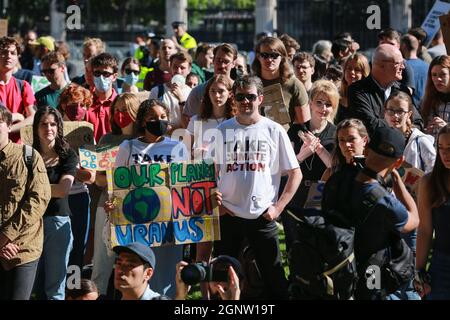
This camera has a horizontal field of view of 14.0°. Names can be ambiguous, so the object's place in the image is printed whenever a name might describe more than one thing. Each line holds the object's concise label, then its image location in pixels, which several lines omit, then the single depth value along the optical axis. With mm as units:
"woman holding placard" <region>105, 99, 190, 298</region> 14053
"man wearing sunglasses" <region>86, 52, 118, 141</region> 16606
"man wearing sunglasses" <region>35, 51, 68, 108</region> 17917
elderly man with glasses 15468
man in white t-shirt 13472
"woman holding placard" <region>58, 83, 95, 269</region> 14862
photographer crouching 10931
